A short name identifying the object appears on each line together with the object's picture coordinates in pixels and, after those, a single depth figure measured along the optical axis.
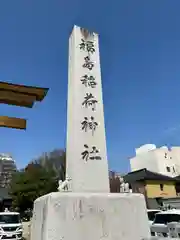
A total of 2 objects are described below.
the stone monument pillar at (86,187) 3.00
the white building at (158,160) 26.83
